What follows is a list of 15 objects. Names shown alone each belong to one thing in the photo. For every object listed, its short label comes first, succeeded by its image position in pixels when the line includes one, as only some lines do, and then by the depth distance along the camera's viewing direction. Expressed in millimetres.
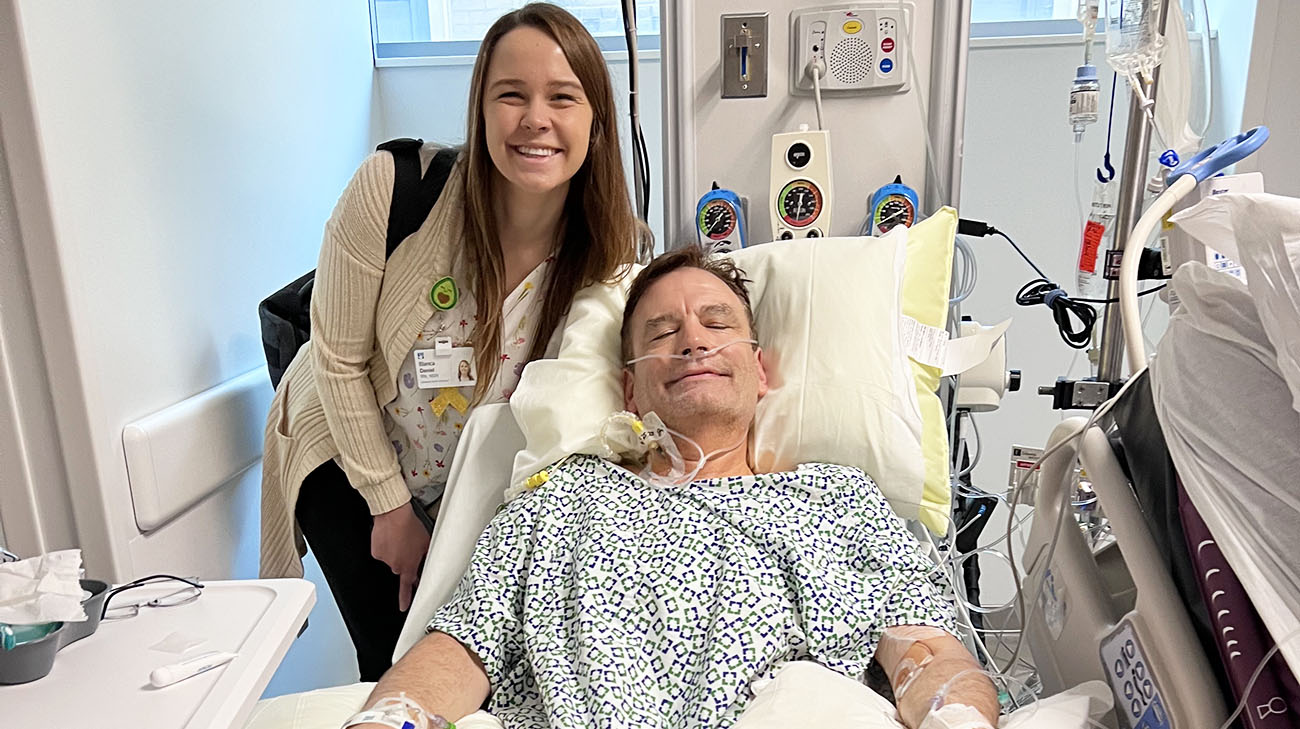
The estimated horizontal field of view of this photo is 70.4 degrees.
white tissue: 1005
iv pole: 1635
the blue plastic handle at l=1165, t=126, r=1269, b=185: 1315
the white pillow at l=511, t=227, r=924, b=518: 1583
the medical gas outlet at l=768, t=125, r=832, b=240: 1909
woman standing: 1588
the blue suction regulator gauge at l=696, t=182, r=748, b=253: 1989
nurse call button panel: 1912
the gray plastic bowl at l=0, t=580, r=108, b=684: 998
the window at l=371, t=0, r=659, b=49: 2818
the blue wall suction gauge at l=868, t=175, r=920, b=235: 1948
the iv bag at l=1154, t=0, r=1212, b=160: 1788
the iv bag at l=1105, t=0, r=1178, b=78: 1657
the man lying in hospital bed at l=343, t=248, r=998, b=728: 1237
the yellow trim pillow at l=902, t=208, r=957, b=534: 1711
